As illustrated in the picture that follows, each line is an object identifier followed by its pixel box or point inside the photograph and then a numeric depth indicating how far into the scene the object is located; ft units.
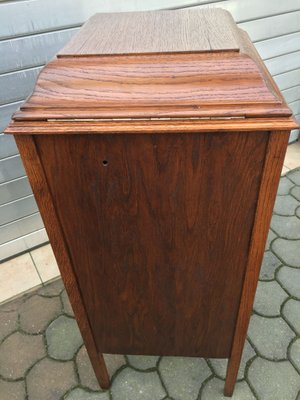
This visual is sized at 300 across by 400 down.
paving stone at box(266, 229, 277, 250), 6.74
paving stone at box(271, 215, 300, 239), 6.91
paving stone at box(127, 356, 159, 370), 5.09
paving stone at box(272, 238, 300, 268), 6.40
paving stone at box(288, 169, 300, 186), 8.27
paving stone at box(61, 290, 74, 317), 5.87
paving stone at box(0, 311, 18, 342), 5.67
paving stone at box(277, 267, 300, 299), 5.92
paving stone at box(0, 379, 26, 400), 4.84
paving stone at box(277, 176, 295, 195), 7.95
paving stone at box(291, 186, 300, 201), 7.79
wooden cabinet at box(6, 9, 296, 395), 2.29
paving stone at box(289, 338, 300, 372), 4.99
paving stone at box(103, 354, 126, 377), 5.07
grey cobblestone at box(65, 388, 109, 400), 4.77
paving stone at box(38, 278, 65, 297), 6.21
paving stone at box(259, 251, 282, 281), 6.19
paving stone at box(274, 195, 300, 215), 7.41
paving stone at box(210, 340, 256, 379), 4.93
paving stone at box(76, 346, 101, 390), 4.92
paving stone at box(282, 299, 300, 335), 5.46
